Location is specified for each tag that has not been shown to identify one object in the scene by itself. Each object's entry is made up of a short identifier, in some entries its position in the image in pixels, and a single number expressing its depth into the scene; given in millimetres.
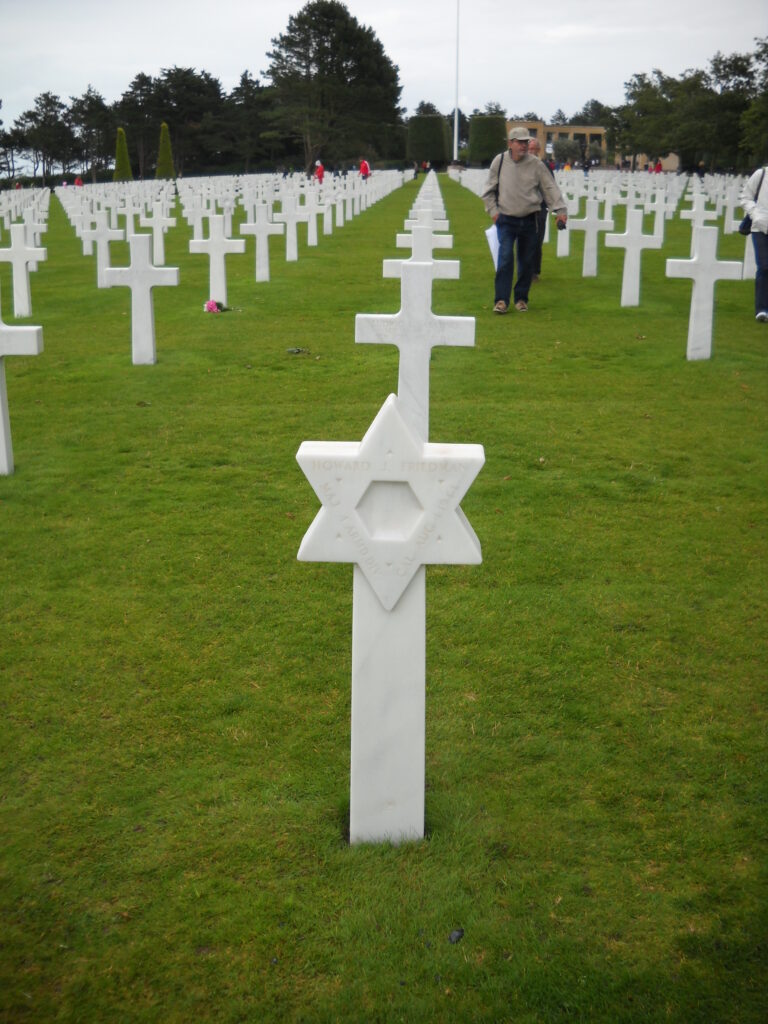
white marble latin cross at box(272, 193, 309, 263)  17141
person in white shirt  9445
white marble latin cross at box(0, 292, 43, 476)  5770
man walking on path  10531
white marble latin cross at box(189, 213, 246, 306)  11680
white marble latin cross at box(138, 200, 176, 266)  17312
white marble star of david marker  2670
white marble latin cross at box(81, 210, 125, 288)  14047
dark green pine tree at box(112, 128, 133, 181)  57594
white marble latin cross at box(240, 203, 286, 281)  13930
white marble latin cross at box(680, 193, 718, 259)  14816
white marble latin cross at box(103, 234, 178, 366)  8961
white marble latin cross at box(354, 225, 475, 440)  5902
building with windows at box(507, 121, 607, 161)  107150
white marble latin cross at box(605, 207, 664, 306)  11656
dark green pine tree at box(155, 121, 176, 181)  59875
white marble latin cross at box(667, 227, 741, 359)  9008
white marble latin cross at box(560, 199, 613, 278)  13984
